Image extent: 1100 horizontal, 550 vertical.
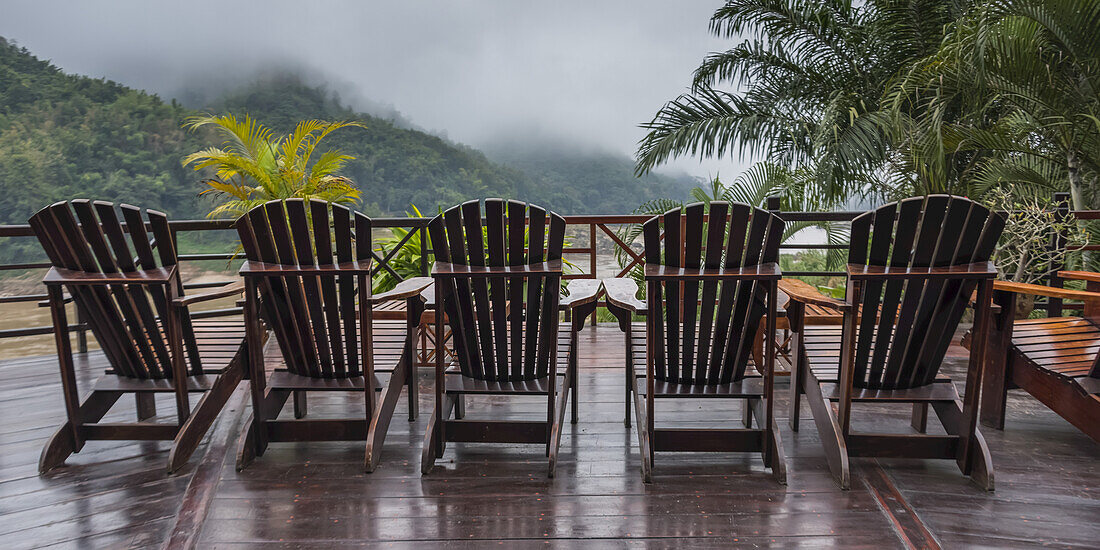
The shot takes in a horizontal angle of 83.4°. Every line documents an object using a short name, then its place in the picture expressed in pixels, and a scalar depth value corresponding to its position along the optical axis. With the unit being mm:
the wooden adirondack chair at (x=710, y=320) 2352
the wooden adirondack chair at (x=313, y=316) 2490
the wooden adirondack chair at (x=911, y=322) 2270
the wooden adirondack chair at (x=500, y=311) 2475
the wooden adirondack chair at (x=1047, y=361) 2523
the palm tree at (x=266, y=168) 5648
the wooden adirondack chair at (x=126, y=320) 2520
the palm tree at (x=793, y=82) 7930
